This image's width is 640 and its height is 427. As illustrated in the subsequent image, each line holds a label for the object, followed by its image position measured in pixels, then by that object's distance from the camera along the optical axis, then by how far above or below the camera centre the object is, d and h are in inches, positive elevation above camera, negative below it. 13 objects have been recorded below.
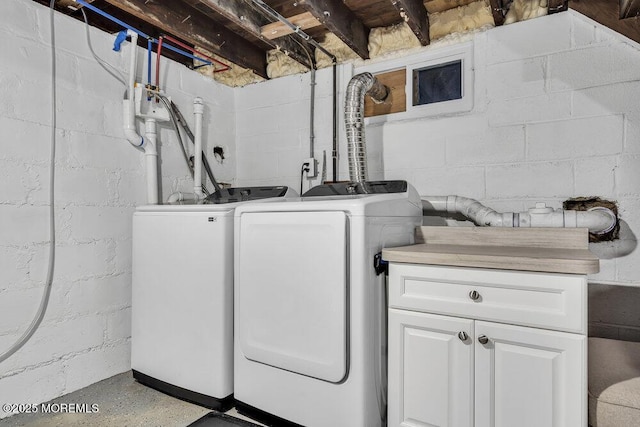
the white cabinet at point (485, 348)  47.9 -18.0
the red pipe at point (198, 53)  98.2 +44.5
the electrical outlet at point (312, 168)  106.3 +13.3
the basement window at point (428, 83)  88.8 +32.2
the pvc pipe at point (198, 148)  103.5 +18.3
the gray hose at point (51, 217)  74.0 -0.2
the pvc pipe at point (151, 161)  91.9 +13.2
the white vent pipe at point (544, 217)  69.3 -0.3
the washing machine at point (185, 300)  72.1 -16.8
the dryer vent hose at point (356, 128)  87.9 +20.1
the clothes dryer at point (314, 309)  58.9 -15.3
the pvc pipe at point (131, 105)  88.0 +25.4
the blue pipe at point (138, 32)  77.2 +42.4
